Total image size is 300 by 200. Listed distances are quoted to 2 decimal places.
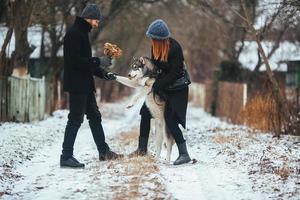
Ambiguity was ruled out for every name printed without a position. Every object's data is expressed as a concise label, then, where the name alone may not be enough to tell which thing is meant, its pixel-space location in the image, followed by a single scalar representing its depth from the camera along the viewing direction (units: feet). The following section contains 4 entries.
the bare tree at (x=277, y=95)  96.75
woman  61.52
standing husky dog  63.17
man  61.97
